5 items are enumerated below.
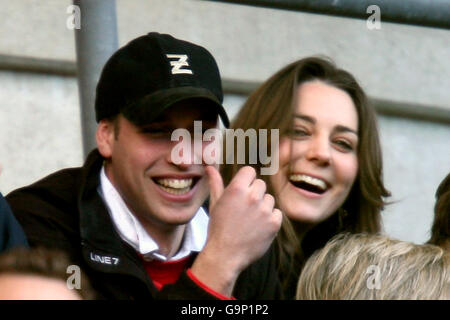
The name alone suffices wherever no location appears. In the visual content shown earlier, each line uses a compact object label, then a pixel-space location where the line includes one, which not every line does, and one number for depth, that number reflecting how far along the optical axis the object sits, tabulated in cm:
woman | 777
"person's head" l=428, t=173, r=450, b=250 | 739
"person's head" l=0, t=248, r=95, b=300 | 430
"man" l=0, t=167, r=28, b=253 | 571
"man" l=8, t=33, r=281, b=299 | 600
